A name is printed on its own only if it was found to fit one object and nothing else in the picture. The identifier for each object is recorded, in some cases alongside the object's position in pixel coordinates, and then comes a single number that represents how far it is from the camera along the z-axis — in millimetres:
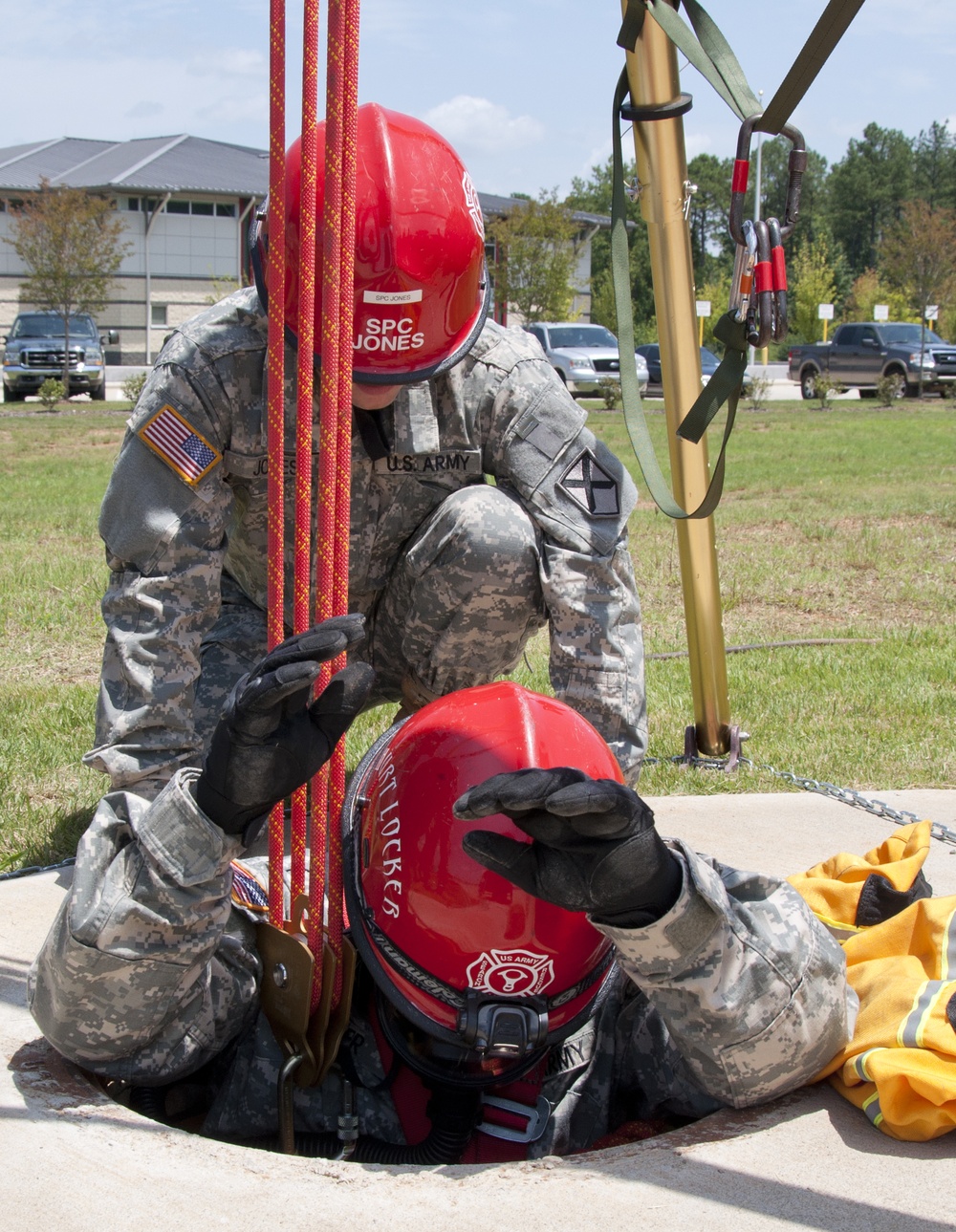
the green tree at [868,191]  73375
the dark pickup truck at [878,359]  23906
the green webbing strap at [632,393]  2746
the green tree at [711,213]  64750
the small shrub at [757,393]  20906
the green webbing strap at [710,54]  2576
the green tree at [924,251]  33844
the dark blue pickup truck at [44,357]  21938
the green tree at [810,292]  39094
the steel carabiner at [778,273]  2648
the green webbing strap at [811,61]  2176
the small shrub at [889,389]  21266
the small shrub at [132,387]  16234
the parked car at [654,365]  24489
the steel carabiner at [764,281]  2637
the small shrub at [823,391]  20500
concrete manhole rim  1840
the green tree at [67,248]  25969
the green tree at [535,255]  30906
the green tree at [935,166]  74375
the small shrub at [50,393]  18266
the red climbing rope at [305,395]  2029
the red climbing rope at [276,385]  2037
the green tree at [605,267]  44594
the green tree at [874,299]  40469
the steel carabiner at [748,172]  2502
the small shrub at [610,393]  20000
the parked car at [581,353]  23531
